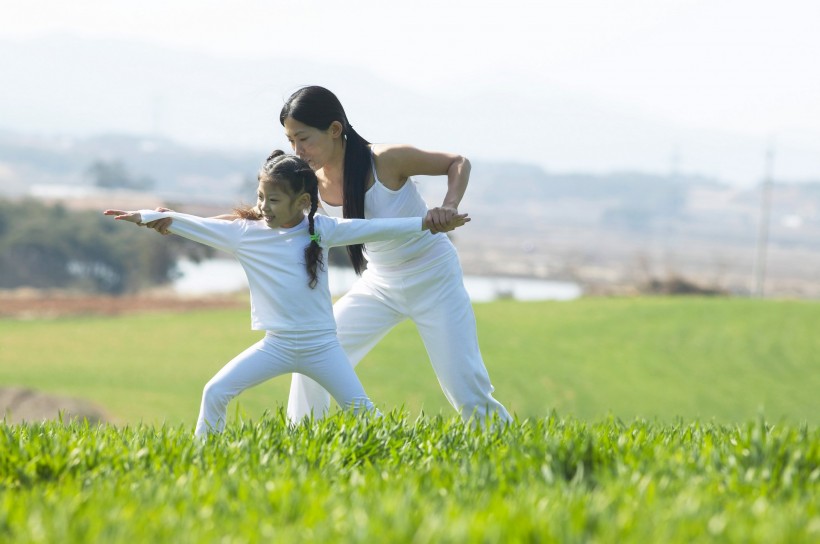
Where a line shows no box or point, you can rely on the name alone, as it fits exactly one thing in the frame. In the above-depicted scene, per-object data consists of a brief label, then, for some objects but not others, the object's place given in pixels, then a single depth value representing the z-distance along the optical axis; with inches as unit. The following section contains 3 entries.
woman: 485.4
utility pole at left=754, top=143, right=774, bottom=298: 5433.1
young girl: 452.4
